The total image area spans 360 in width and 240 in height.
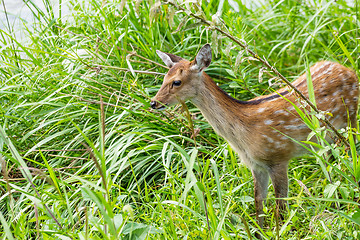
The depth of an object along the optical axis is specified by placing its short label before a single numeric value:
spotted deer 7.07
